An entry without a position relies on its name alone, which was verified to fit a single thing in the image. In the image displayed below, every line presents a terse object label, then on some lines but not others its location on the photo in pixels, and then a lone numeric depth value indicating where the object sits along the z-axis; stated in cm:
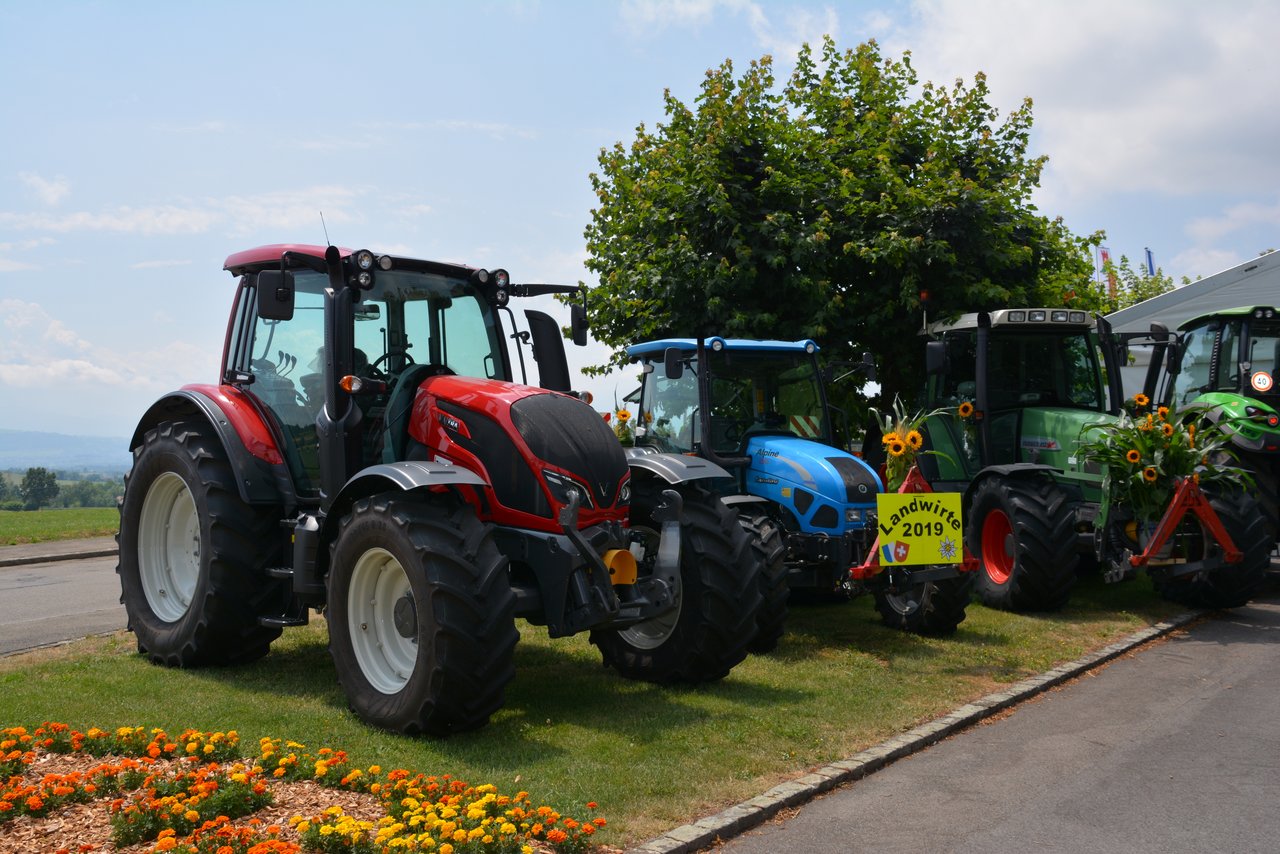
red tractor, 623
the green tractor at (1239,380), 1211
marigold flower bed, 455
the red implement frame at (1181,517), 1045
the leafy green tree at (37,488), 3897
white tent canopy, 1911
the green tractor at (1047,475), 1077
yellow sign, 907
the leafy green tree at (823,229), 1388
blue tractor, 947
